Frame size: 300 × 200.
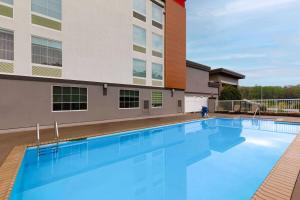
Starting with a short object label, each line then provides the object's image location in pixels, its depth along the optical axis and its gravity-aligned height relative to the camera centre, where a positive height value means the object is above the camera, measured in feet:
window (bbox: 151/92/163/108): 68.49 +0.19
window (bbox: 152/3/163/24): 68.39 +33.34
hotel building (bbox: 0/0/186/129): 36.55 +10.46
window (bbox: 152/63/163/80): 68.54 +10.96
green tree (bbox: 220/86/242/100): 106.22 +3.26
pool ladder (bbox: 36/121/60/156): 24.50 -7.22
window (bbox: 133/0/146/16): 61.55 +32.37
